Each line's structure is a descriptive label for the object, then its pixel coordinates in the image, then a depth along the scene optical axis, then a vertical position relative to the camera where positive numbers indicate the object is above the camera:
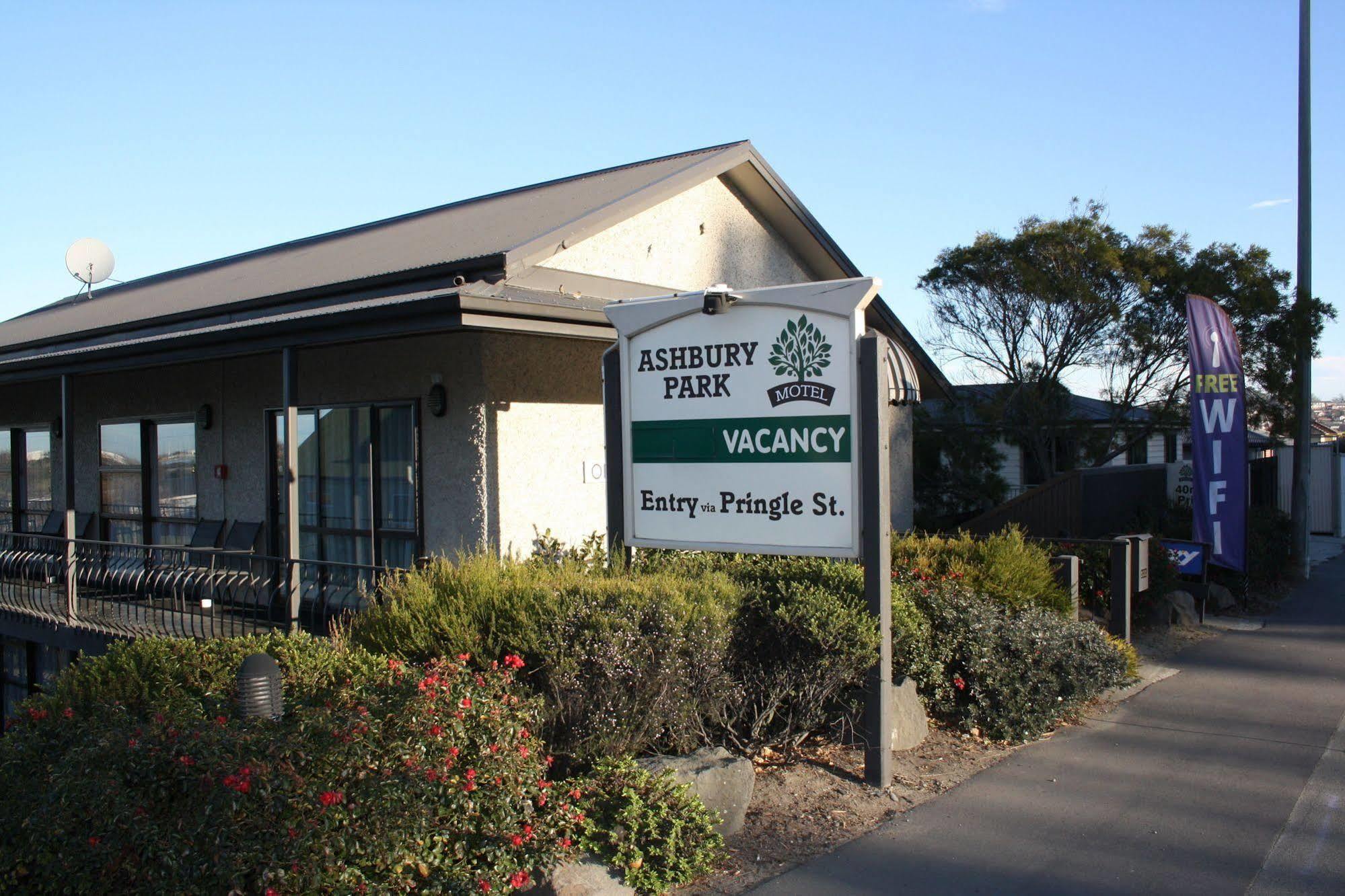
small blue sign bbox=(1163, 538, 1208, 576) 11.78 -1.31
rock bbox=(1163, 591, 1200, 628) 11.27 -1.82
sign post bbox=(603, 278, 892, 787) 6.30 +0.11
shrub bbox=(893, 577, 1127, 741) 7.12 -1.54
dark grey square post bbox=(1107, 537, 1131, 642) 9.80 -1.39
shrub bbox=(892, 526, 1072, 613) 8.51 -1.01
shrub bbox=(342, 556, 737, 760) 5.37 -0.99
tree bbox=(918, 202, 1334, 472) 16.53 +2.03
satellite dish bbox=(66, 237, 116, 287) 17.05 +3.20
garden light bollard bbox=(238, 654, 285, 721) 4.50 -0.98
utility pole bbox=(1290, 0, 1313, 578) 15.19 +1.88
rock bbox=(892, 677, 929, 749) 6.80 -1.77
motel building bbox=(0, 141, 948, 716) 9.14 +0.59
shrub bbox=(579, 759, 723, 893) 4.70 -1.72
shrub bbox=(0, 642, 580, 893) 3.63 -1.26
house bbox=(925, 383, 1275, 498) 17.91 +0.28
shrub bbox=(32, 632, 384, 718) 4.99 -1.06
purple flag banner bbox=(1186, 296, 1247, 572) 12.30 -0.14
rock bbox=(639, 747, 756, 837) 5.33 -1.68
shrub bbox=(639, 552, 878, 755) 6.16 -1.23
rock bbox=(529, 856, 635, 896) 4.41 -1.81
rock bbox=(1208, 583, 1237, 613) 12.51 -1.89
